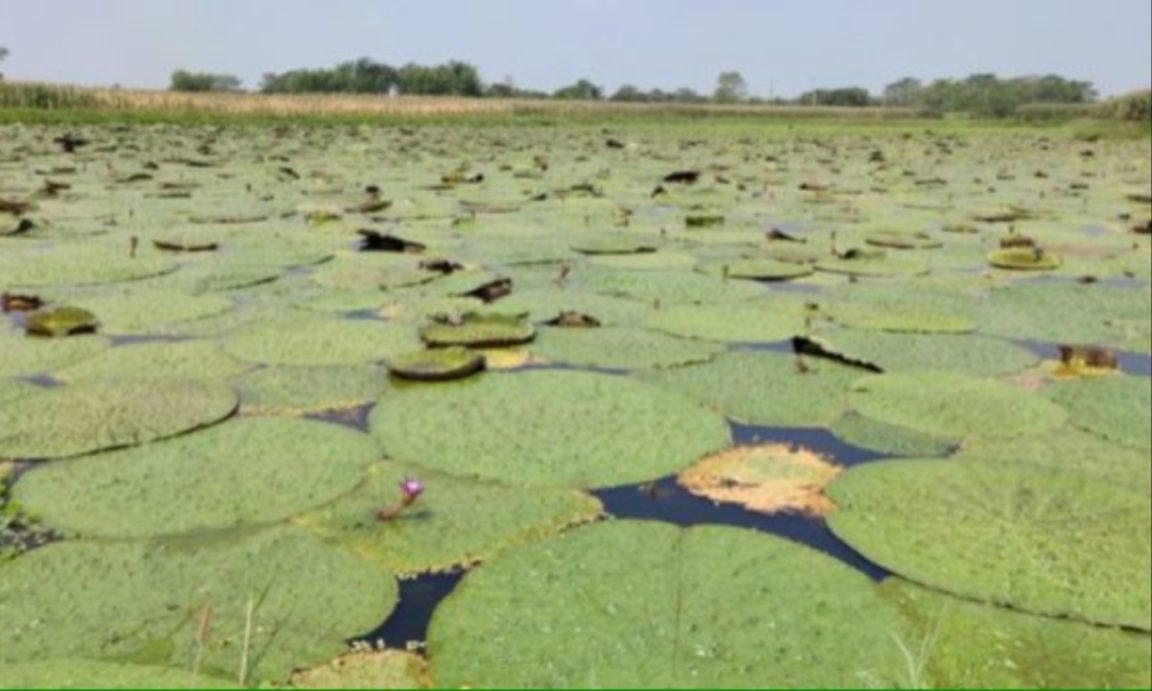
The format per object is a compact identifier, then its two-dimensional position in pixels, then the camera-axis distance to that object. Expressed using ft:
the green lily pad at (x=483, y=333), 11.32
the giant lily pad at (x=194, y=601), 5.05
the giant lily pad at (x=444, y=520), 6.33
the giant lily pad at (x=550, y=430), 7.84
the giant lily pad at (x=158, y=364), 10.05
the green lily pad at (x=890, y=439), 8.46
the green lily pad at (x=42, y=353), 10.20
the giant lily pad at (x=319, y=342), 10.82
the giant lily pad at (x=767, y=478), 7.38
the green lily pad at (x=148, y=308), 12.26
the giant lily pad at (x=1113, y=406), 8.70
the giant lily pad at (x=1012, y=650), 4.96
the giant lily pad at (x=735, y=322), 12.19
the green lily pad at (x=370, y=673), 4.84
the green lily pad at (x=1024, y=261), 17.52
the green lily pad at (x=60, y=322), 11.46
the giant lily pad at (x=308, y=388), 9.29
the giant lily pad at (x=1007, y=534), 5.88
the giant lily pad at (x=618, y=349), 11.02
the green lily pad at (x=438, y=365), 10.02
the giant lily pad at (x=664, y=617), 4.91
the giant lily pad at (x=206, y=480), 6.68
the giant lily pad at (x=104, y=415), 8.00
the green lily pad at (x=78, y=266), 14.93
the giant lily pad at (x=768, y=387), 9.28
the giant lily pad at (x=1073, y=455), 7.78
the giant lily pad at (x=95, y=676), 4.17
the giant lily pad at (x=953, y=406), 8.86
